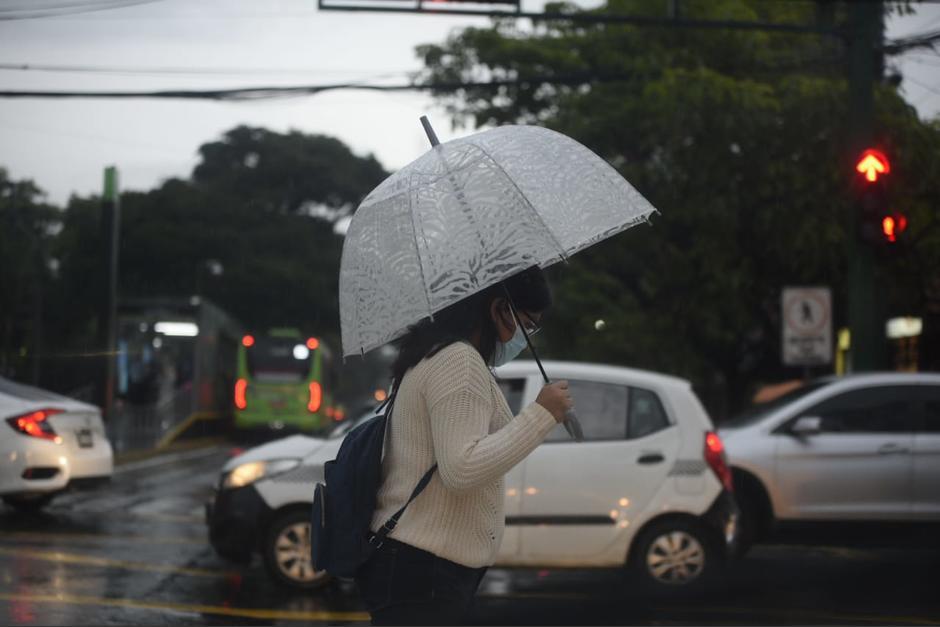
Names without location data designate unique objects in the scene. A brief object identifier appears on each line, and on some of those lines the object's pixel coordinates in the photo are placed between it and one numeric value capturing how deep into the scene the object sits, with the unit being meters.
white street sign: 13.45
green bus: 35.62
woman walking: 3.08
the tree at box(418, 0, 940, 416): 17.94
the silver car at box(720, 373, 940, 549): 10.26
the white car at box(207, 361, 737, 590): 8.68
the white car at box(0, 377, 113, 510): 11.53
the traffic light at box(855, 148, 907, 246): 12.87
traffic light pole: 13.38
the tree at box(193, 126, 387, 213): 52.06
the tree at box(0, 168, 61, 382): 20.83
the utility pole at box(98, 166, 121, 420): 18.52
